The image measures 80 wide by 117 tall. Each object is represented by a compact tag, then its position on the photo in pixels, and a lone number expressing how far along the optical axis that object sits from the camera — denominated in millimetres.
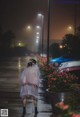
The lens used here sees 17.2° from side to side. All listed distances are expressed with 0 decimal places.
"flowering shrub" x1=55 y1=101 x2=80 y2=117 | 3452
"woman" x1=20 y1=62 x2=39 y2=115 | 7610
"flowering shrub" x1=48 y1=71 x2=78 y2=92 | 9328
